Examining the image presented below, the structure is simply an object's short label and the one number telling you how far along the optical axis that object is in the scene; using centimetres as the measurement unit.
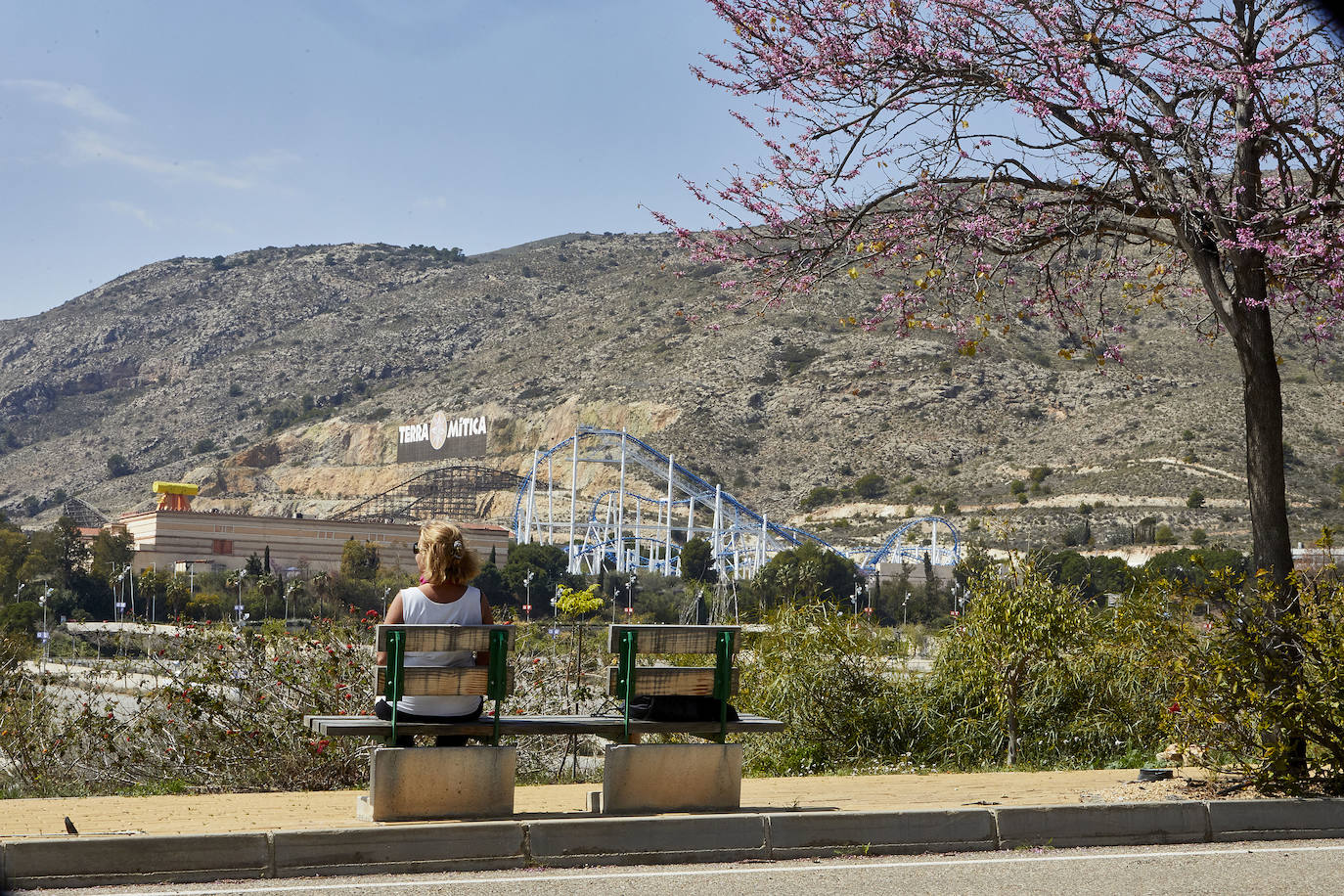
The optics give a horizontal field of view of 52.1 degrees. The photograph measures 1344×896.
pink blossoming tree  877
